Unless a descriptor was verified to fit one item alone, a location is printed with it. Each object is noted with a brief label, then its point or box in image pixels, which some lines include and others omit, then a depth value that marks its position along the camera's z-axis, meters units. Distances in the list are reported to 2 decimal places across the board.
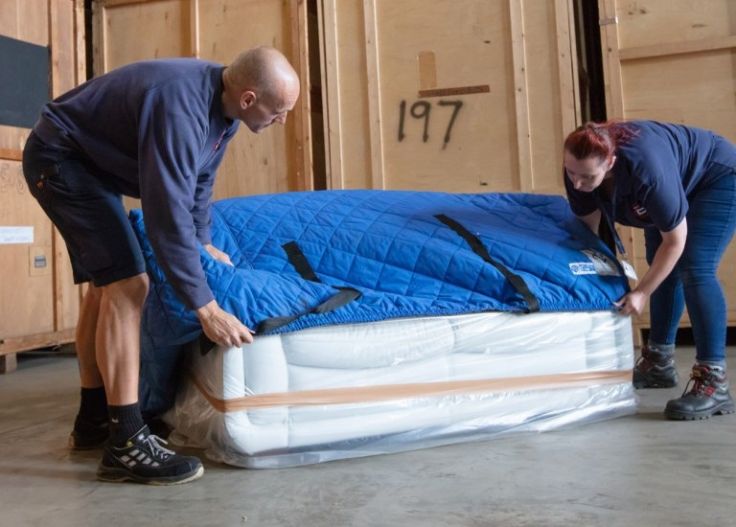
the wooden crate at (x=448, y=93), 3.46
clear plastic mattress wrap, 1.70
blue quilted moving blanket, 1.74
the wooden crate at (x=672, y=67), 3.26
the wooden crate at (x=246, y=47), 3.77
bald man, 1.54
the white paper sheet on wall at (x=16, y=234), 3.44
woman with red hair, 1.94
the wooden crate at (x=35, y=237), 3.46
